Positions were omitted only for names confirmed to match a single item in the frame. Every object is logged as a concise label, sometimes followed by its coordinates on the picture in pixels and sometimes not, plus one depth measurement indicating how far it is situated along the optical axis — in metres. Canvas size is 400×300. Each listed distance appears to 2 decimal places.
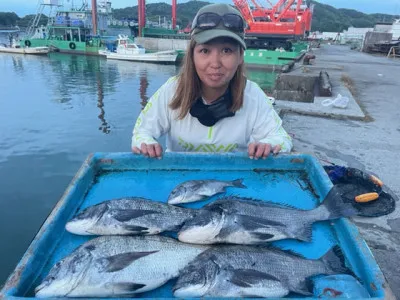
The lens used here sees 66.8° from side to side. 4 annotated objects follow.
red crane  30.06
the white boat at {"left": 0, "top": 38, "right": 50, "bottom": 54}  38.72
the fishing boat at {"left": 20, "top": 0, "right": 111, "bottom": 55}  40.84
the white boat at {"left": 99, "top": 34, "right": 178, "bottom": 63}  34.50
